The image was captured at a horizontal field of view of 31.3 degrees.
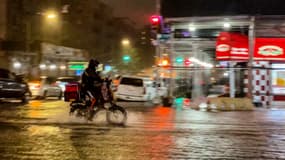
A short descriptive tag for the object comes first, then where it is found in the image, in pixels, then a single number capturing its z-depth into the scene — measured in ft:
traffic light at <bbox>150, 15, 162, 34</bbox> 75.82
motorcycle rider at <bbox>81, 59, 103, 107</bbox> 48.34
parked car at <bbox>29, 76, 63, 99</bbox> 102.91
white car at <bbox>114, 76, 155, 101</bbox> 93.91
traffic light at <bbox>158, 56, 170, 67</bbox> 81.39
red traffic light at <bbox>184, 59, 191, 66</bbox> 96.99
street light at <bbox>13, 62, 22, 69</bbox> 144.66
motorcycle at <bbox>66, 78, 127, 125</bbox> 48.42
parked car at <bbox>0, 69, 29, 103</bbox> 79.36
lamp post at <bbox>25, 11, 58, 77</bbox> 150.10
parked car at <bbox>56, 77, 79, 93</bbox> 108.78
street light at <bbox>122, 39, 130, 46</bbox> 212.15
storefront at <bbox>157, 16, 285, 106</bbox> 77.20
